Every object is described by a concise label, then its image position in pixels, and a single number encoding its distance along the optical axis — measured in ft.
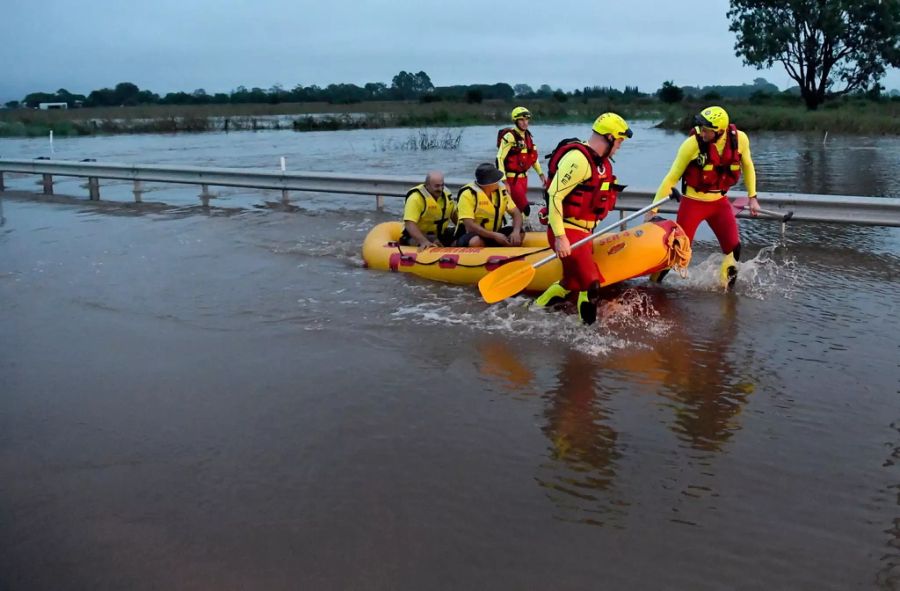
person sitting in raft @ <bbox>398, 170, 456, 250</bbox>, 30.09
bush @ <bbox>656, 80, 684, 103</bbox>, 197.26
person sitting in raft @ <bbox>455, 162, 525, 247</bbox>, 28.48
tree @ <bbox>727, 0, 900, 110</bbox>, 146.72
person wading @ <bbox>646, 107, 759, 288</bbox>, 24.20
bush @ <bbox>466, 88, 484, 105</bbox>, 209.51
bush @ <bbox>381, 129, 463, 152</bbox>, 89.15
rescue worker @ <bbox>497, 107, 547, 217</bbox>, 35.73
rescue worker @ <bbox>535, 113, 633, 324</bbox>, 21.40
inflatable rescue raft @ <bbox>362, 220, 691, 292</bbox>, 23.13
